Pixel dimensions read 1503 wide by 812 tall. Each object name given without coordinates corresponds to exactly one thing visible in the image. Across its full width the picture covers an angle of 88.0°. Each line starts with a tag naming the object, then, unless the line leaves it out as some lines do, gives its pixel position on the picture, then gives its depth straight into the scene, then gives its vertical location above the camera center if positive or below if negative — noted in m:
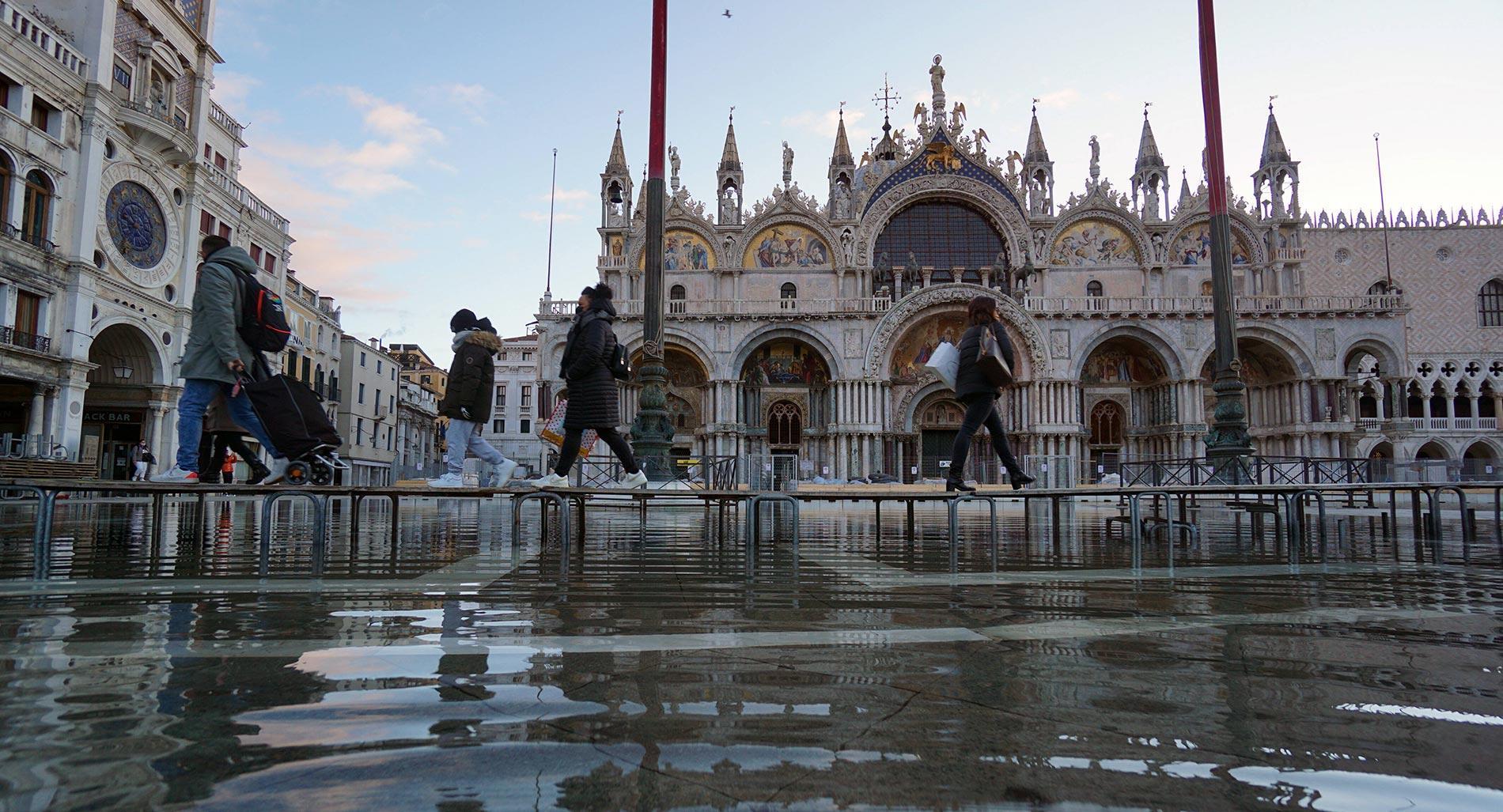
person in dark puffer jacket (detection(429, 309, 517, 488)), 6.87 +0.78
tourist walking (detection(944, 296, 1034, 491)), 7.13 +0.88
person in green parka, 5.38 +0.85
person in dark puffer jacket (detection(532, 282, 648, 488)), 7.49 +1.01
